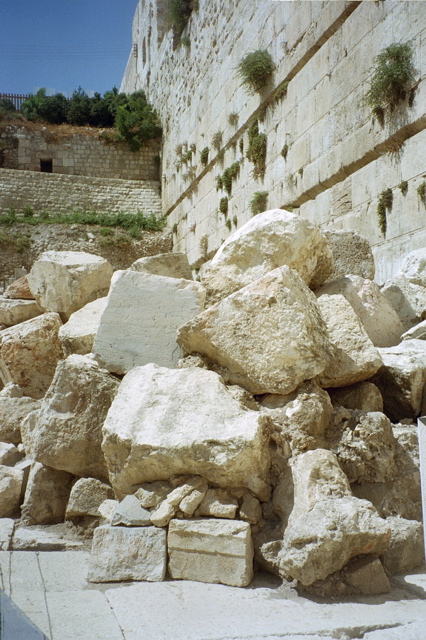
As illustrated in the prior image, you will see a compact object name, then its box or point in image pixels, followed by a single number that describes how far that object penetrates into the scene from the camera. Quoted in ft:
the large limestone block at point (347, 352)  12.16
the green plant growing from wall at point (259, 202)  36.78
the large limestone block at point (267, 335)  11.37
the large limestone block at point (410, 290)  17.37
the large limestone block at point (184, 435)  9.96
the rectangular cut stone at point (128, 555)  9.37
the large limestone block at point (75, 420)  12.43
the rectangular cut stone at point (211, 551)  9.17
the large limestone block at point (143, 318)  13.98
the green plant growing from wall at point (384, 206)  24.66
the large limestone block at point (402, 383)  12.85
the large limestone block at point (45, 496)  12.45
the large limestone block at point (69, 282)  20.24
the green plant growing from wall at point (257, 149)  37.32
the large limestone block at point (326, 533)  8.54
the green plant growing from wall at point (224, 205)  44.19
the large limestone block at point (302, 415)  10.79
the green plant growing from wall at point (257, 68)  35.86
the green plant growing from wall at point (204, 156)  48.65
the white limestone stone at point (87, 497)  11.87
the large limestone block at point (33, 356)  18.90
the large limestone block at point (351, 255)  18.48
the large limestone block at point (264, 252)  14.71
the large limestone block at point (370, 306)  15.30
